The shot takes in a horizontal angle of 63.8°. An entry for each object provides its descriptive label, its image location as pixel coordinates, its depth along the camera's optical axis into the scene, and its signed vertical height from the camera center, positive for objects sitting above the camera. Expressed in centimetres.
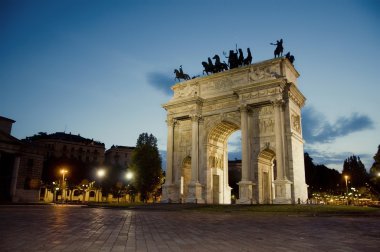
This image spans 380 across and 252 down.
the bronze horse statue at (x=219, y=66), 3658 +1464
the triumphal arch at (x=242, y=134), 2914 +602
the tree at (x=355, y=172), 7469 +513
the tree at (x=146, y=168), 4956 +347
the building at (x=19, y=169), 4266 +262
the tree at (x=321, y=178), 5681 +282
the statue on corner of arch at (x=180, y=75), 3944 +1456
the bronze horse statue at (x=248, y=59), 3425 +1467
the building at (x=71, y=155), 6800 +983
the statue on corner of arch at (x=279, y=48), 3206 +1471
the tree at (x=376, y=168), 4464 +359
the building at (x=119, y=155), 9988 +1092
